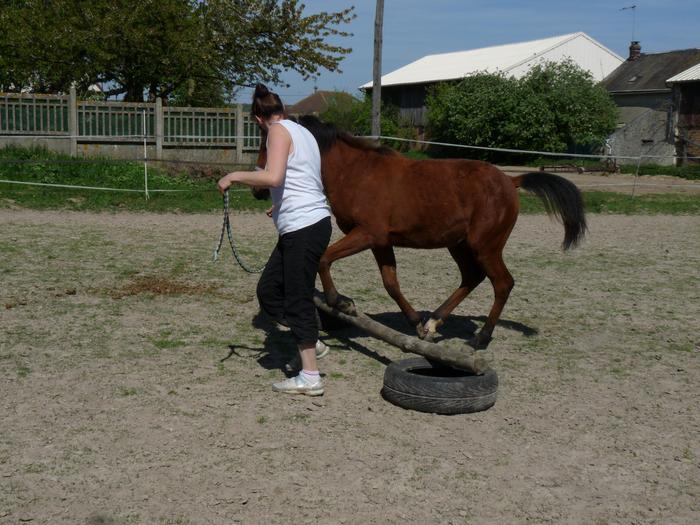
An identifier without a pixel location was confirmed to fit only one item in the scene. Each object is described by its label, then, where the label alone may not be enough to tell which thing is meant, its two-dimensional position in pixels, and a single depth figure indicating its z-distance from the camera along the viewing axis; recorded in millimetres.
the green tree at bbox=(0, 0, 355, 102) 20594
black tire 4398
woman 4402
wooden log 4637
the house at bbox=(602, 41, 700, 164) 34469
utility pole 19047
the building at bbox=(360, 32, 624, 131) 43812
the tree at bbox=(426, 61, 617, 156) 33656
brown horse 5473
